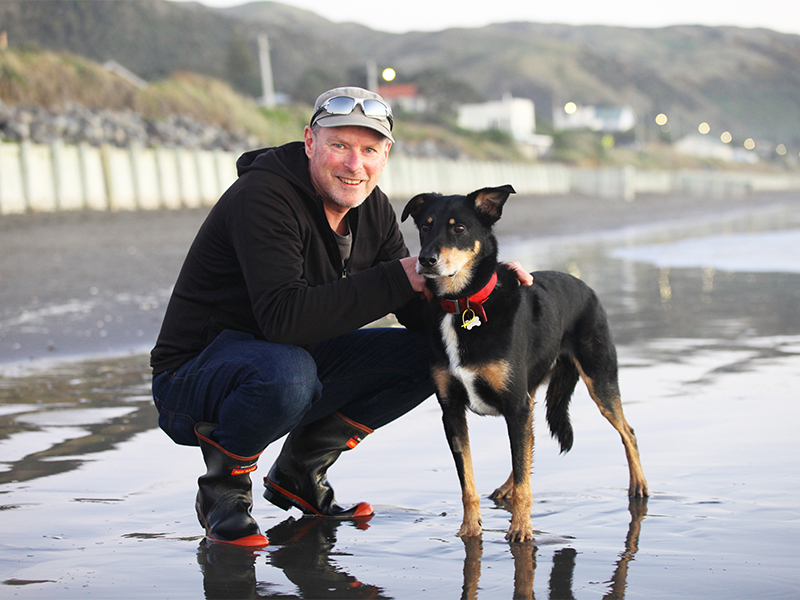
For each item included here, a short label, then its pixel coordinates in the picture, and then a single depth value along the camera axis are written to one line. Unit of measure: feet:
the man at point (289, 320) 11.47
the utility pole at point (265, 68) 150.61
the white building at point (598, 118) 449.89
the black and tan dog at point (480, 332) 11.81
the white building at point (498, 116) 301.22
